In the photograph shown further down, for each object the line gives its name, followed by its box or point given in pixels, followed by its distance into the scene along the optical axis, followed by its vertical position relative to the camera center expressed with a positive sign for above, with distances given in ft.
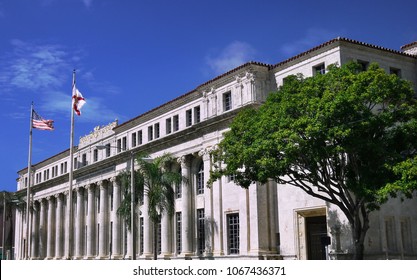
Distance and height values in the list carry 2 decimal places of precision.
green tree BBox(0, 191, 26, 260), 296.77 +19.09
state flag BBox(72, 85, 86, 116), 144.36 +35.57
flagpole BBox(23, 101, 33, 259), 168.05 +27.92
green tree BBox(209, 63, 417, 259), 96.02 +17.16
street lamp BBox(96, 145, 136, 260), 135.74 +8.28
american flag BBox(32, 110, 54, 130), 163.43 +34.22
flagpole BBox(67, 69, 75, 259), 136.77 +26.11
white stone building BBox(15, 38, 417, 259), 125.49 +11.40
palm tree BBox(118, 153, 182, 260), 148.87 +14.28
